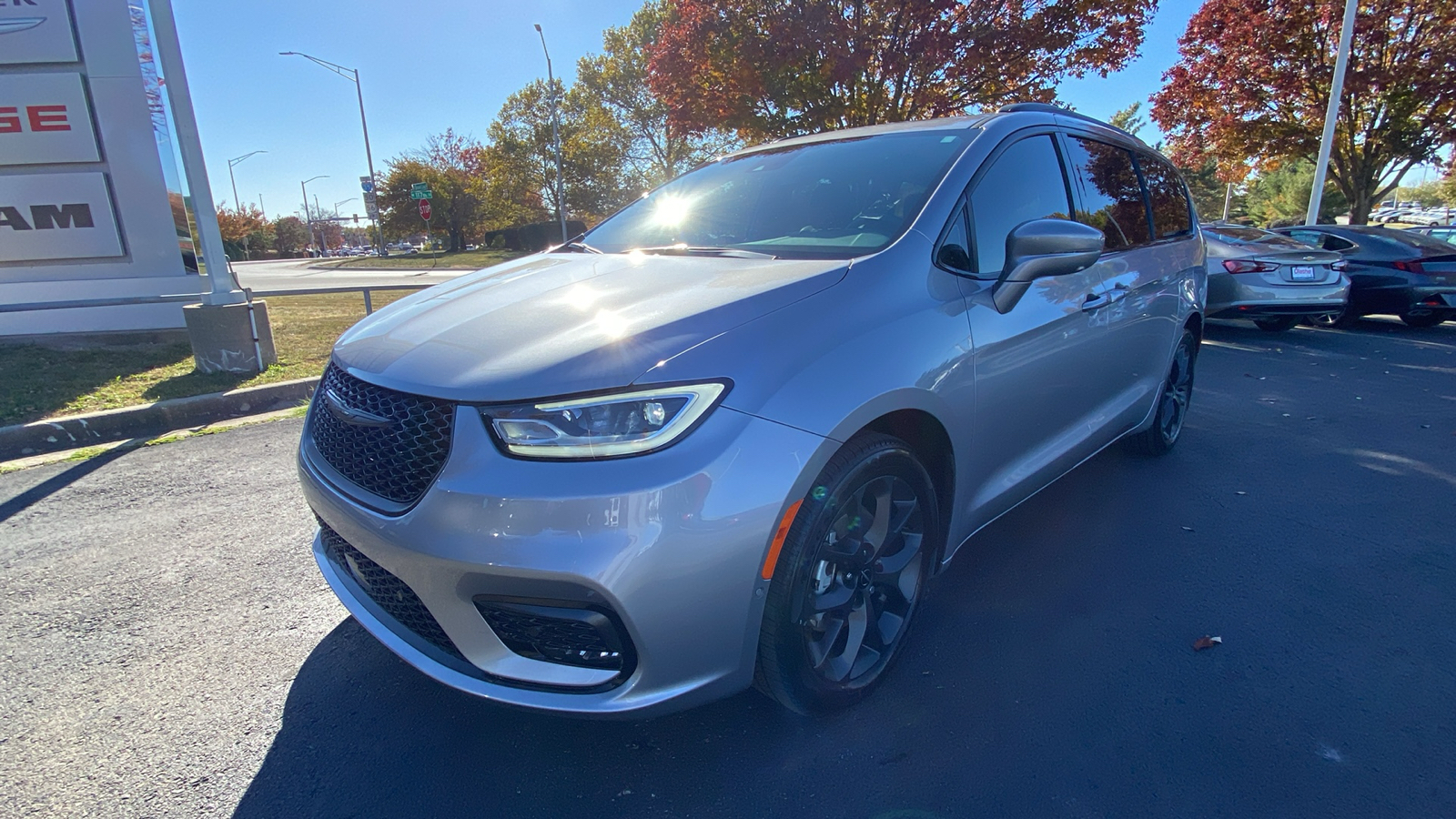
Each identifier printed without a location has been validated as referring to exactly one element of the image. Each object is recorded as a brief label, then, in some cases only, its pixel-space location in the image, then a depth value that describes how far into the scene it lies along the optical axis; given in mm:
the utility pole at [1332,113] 13555
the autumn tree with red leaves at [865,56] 11180
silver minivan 1626
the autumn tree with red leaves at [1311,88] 14789
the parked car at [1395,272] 9453
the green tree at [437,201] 47375
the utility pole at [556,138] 30622
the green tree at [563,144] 38406
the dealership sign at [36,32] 7203
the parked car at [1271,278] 8953
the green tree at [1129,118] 48094
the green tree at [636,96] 35344
